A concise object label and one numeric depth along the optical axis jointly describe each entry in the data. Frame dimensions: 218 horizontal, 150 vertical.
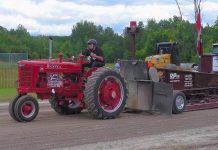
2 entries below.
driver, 12.59
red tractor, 11.49
